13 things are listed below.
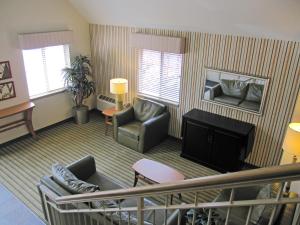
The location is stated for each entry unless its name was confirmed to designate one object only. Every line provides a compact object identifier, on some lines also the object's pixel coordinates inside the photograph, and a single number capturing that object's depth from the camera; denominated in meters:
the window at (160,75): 5.30
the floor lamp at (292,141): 3.23
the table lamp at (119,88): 5.59
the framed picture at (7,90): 4.98
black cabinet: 4.35
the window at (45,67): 5.43
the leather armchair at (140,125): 5.08
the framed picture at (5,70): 4.87
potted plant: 5.89
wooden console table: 4.95
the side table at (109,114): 5.72
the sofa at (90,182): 2.59
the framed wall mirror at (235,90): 4.35
